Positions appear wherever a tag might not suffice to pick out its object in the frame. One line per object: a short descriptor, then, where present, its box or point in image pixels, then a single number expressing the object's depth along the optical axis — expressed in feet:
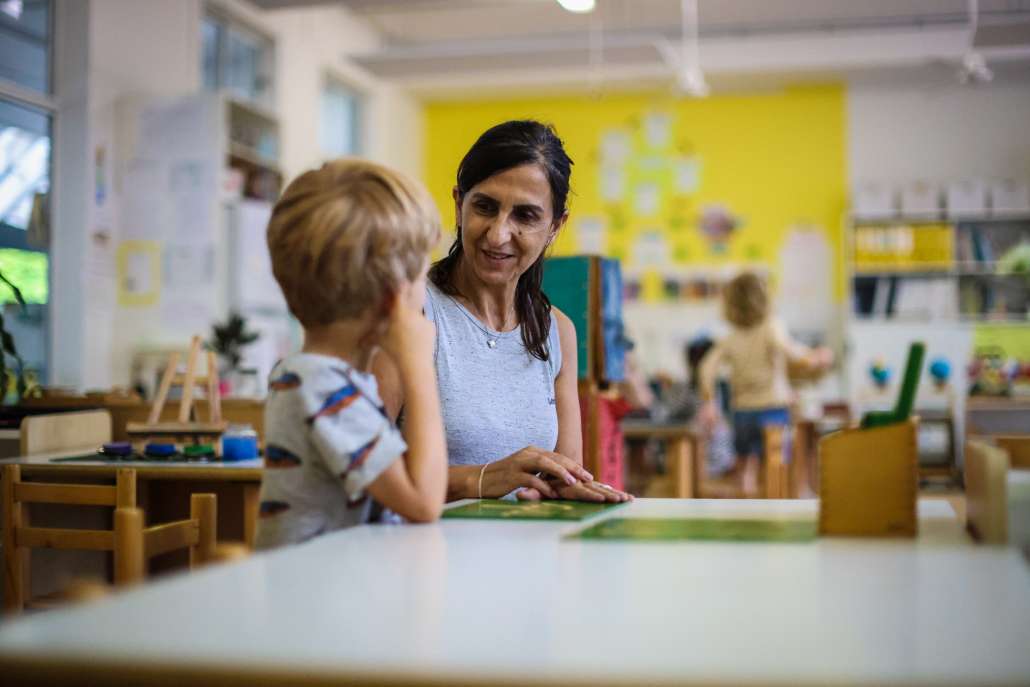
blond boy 4.15
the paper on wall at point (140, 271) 20.06
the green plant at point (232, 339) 15.44
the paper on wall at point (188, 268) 20.20
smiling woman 5.95
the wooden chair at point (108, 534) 4.48
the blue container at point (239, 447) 10.77
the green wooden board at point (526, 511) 4.73
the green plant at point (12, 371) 11.59
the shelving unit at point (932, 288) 29.99
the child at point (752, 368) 19.89
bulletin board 31.65
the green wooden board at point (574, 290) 11.07
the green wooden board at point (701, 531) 4.08
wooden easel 11.10
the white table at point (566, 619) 2.27
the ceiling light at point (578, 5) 17.26
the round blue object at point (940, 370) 24.36
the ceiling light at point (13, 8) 17.95
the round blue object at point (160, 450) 10.91
